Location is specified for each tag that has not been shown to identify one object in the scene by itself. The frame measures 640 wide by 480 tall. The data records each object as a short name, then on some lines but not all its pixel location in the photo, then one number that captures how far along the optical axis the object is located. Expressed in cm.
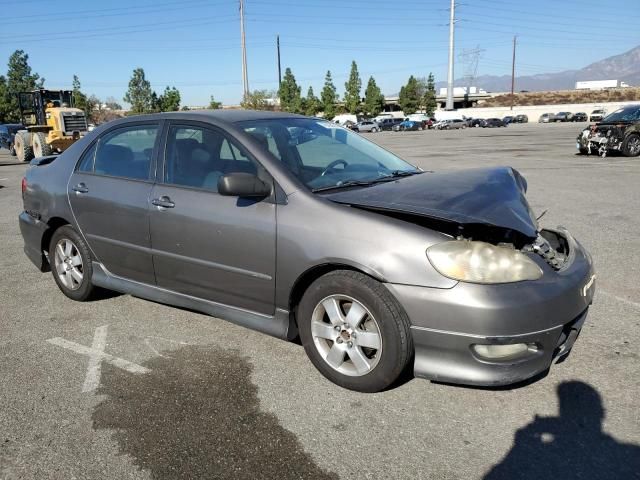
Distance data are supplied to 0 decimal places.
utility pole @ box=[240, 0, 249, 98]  4761
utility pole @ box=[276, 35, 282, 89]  7021
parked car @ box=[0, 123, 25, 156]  2952
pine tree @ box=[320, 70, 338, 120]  8869
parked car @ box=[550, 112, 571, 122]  7038
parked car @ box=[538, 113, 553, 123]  7206
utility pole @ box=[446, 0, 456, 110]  7262
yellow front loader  2070
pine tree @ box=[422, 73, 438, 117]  9700
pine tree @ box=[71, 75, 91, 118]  6222
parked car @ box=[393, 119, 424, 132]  6334
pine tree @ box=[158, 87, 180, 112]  6684
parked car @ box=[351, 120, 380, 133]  6398
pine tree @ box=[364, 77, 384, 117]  9400
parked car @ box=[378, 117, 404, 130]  6669
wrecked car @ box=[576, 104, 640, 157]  1609
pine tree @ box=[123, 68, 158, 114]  7069
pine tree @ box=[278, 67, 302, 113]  8231
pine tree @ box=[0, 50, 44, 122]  7500
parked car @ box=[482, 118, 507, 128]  6384
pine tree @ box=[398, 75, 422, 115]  9812
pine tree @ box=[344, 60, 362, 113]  9219
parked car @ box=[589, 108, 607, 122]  6061
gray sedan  276
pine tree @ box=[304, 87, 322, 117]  8525
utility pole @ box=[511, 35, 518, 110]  9622
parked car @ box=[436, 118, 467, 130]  6412
